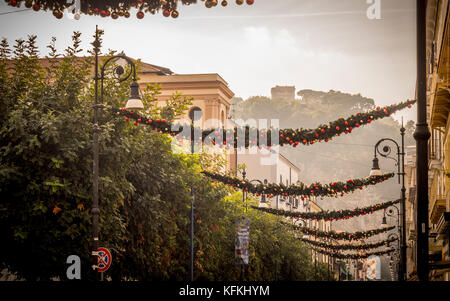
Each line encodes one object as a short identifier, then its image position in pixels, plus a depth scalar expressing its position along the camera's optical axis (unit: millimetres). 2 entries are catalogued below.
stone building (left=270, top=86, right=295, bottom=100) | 155838
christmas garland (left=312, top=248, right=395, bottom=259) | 43531
